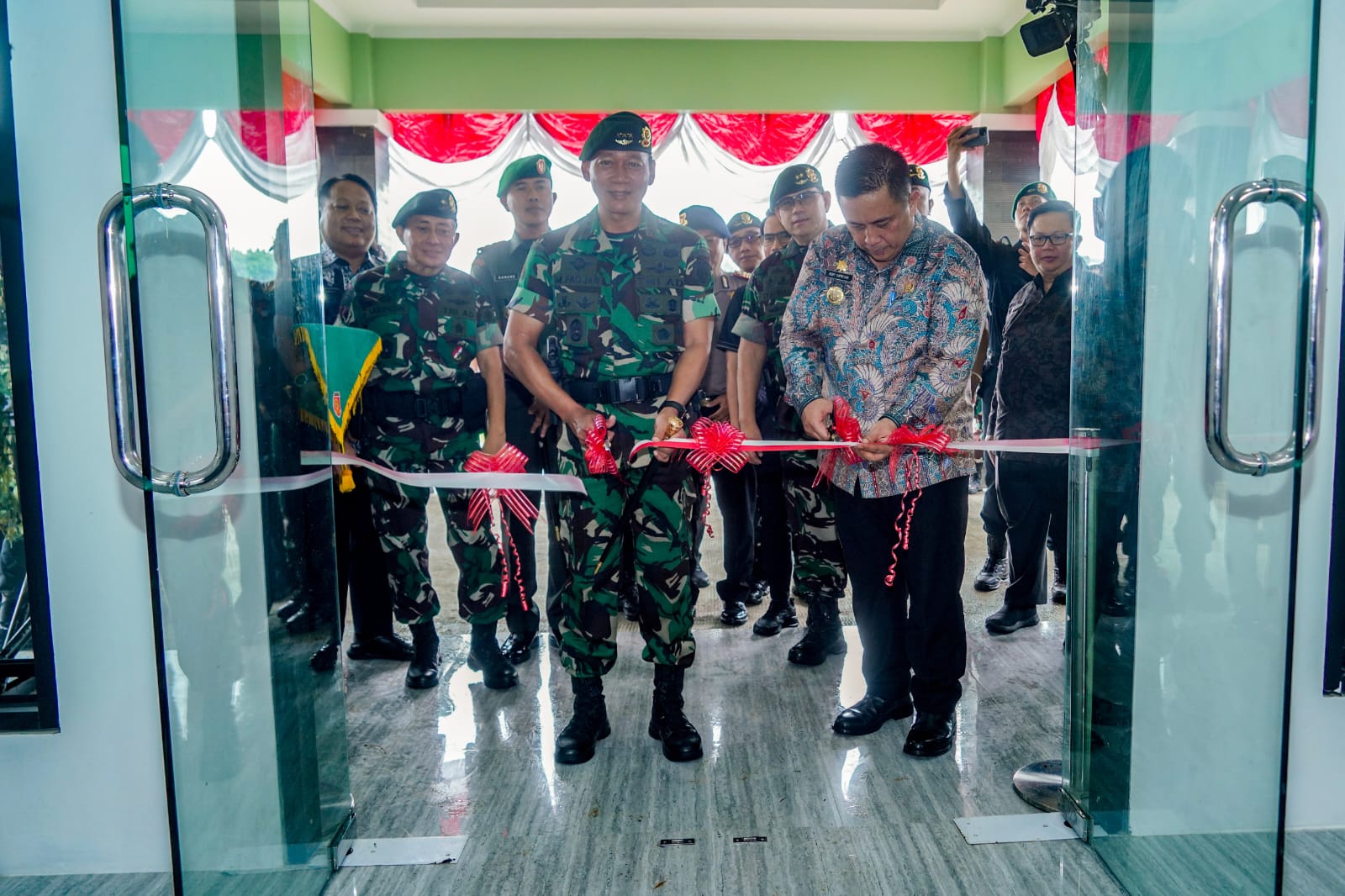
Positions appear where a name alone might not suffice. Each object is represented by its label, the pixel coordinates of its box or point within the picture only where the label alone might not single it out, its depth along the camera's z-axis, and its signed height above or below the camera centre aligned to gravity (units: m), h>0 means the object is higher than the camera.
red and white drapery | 7.36 +1.92
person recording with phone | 3.65 +0.44
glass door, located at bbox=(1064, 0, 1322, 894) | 1.54 -0.10
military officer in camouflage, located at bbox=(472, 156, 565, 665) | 3.31 -0.07
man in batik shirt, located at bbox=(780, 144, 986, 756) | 2.33 -0.05
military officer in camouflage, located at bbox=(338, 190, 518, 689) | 2.97 -0.07
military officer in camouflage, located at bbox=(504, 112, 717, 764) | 2.44 -0.04
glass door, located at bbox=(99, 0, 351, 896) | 1.43 -0.08
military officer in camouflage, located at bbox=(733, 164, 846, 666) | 3.17 -0.28
